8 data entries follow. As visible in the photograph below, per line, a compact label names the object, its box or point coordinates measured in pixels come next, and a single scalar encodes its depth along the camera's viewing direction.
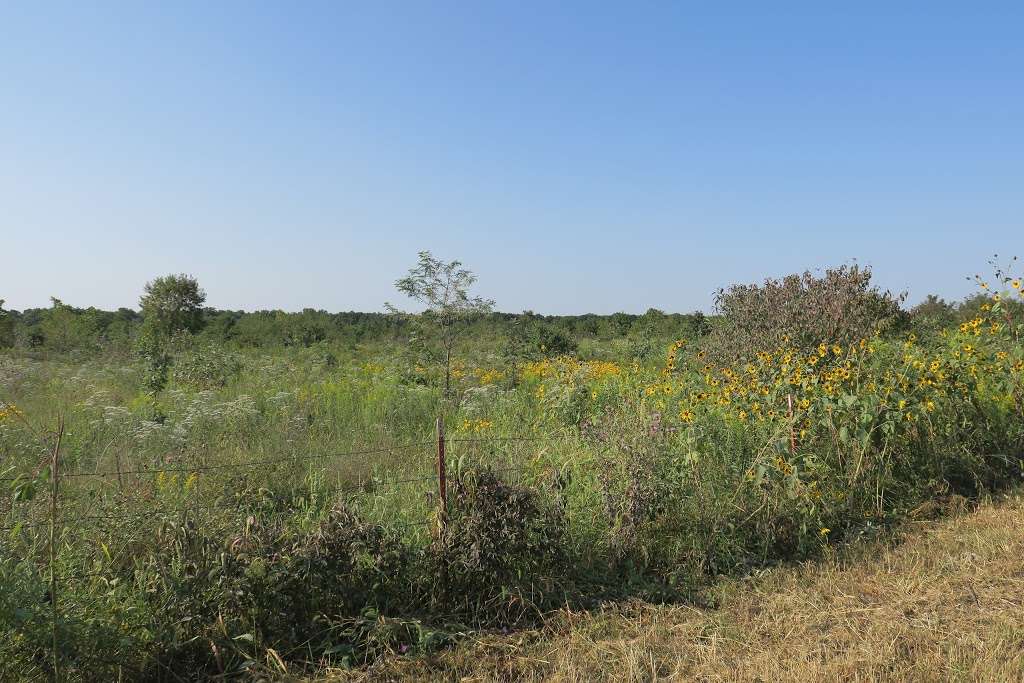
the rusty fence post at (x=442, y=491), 3.79
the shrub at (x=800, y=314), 8.70
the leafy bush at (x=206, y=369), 11.16
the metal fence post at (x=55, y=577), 2.79
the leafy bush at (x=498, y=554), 3.68
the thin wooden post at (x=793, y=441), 5.03
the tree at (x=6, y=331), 20.92
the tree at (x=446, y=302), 10.90
